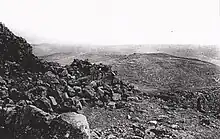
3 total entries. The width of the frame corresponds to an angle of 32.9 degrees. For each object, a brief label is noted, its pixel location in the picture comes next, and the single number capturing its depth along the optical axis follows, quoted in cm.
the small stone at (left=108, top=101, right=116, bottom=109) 1324
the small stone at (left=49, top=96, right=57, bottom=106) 1192
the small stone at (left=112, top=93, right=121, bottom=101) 1383
